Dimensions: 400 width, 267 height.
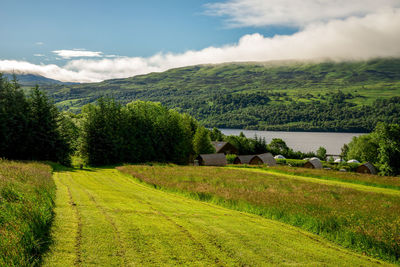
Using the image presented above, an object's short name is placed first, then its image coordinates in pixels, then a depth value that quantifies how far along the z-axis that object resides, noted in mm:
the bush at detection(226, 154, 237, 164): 91000
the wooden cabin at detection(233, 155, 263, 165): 82712
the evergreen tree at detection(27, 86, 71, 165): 48000
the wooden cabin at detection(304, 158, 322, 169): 79488
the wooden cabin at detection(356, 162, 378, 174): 80438
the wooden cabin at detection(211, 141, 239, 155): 103188
